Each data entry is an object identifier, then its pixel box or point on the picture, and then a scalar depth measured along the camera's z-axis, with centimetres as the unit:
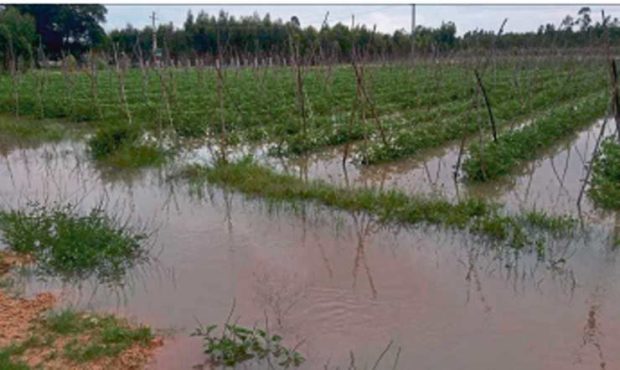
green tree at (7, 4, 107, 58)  5563
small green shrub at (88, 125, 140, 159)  1161
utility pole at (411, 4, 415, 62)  4269
